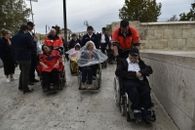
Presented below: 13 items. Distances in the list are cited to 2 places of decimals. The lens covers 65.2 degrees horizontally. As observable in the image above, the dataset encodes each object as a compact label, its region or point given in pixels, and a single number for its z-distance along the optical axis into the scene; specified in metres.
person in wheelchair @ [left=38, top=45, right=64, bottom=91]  3.84
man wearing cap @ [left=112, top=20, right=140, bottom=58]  3.27
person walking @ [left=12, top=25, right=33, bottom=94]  3.86
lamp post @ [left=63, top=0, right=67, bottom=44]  7.82
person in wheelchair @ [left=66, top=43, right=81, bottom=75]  5.30
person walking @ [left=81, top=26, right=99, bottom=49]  4.77
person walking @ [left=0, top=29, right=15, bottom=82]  4.66
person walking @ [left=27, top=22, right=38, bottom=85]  4.22
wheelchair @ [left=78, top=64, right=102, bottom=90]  3.97
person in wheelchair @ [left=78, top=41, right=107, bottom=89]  3.98
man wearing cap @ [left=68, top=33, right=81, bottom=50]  6.90
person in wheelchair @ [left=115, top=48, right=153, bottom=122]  2.64
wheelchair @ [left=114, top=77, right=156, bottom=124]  2.65
